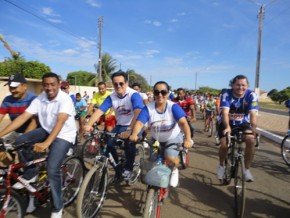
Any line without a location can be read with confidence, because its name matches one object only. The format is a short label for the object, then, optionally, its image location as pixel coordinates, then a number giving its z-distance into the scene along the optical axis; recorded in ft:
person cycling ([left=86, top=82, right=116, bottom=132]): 22.52
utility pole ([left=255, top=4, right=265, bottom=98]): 68.80
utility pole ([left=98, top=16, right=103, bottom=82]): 92.12
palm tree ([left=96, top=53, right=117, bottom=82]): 138.82
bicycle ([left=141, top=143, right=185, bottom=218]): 10.10
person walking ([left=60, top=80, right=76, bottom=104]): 25.84
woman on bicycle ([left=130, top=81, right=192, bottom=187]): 12.00
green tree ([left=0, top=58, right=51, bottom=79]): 82.07
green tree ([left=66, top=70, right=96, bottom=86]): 150.36
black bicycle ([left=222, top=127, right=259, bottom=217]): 12.54
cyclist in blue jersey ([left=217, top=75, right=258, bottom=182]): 15.07
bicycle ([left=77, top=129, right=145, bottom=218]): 10.96
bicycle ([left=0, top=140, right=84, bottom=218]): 10.03
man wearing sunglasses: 14.93
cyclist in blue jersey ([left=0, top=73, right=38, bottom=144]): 13.23
